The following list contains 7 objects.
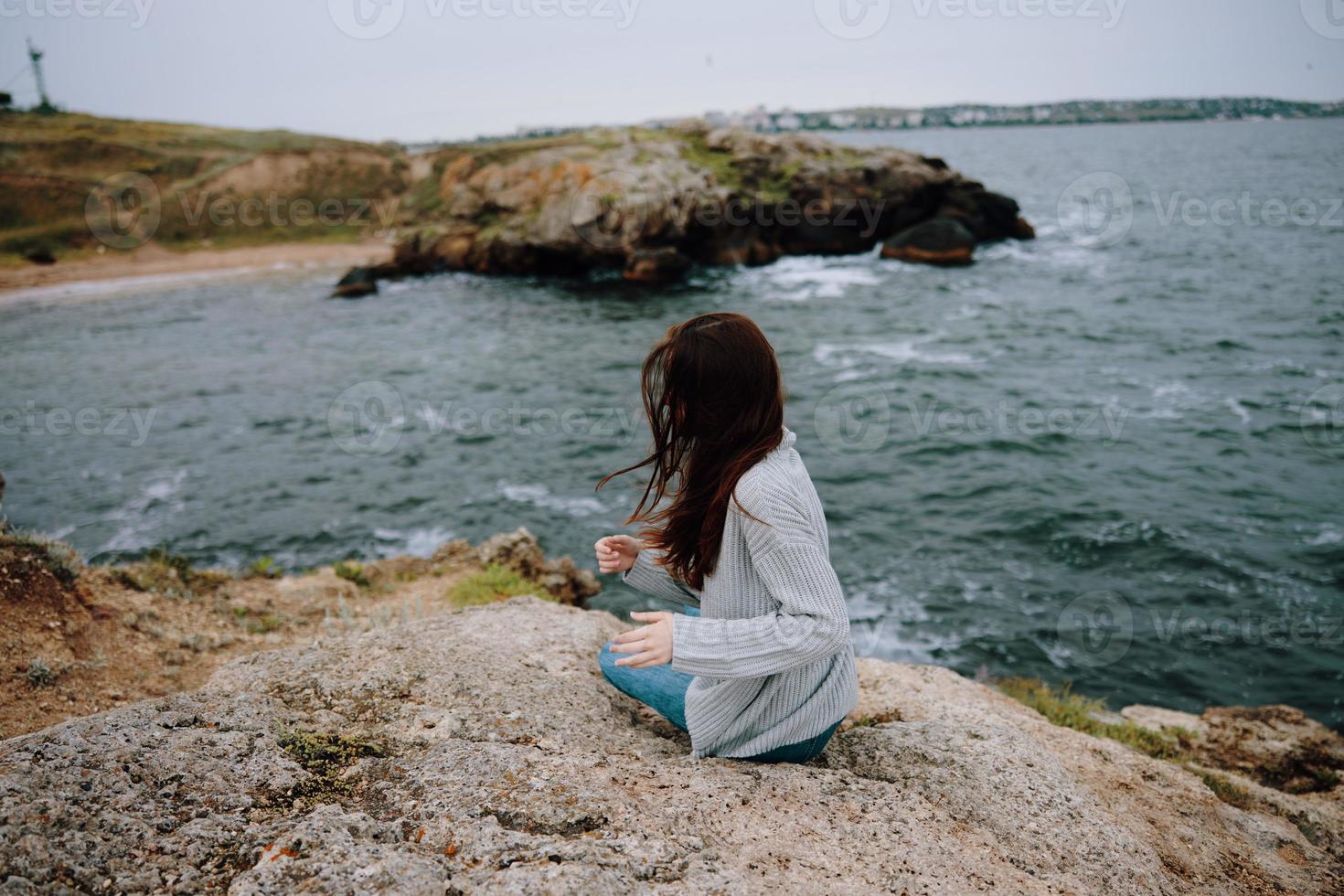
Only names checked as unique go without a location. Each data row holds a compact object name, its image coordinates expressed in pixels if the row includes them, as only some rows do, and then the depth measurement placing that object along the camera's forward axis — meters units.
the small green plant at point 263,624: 7.51
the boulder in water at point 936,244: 40.62
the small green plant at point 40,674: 5.08
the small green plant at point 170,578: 7.85
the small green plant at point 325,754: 3.14
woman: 3.02
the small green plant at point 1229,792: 4.96
